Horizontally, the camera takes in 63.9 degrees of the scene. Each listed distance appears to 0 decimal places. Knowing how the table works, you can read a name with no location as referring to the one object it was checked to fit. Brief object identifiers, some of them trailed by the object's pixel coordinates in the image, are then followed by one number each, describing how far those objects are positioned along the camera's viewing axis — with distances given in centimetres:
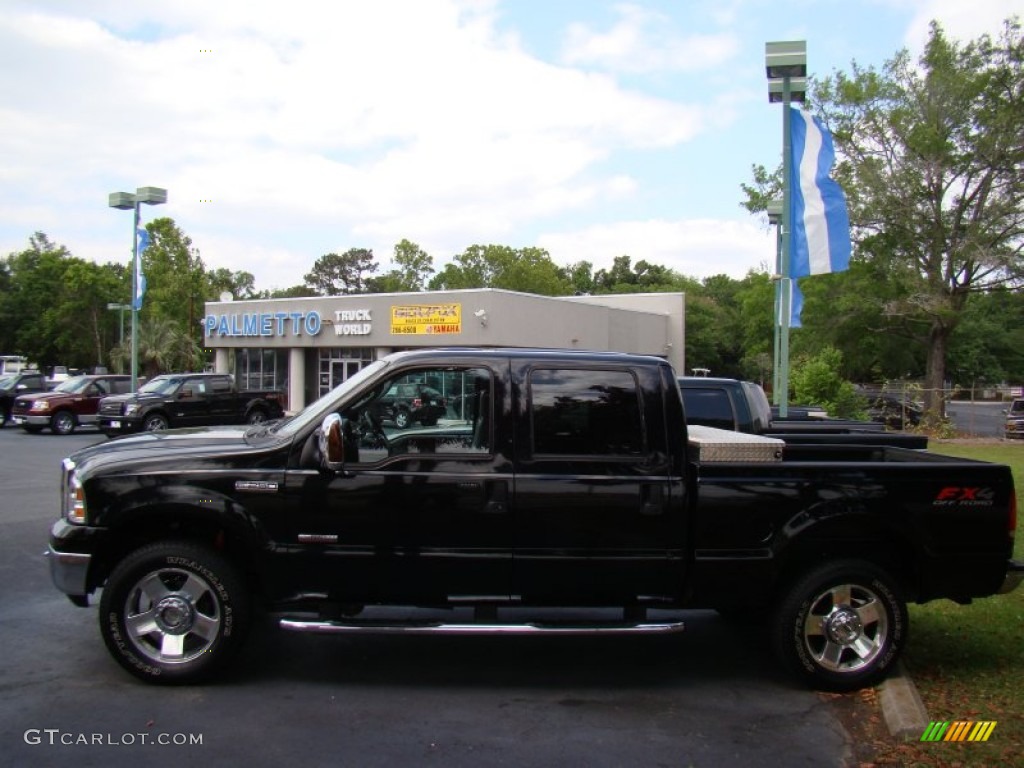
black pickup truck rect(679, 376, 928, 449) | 975
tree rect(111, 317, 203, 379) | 4959
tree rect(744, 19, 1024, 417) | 3198
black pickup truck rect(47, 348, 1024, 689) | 467
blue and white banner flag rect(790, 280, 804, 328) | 1573
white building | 3178
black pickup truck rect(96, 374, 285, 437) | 2147
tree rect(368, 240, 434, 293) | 7988
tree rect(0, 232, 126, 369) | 6162
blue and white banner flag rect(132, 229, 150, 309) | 2736
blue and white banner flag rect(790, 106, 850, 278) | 1164
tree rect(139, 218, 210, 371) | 5647
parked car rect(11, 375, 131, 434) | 2341
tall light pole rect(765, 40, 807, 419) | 1145
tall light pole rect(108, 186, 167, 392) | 2625
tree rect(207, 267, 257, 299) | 7638
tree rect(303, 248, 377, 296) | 9706
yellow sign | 3175
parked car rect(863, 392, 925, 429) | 3078
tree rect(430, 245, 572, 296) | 6931
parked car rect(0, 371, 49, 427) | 2734
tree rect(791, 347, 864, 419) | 2397
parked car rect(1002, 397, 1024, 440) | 2814
